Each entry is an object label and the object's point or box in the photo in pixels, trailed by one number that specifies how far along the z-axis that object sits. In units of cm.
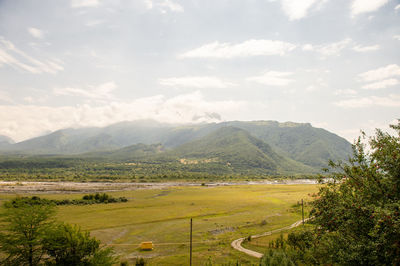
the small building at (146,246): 3912
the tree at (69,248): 2059
